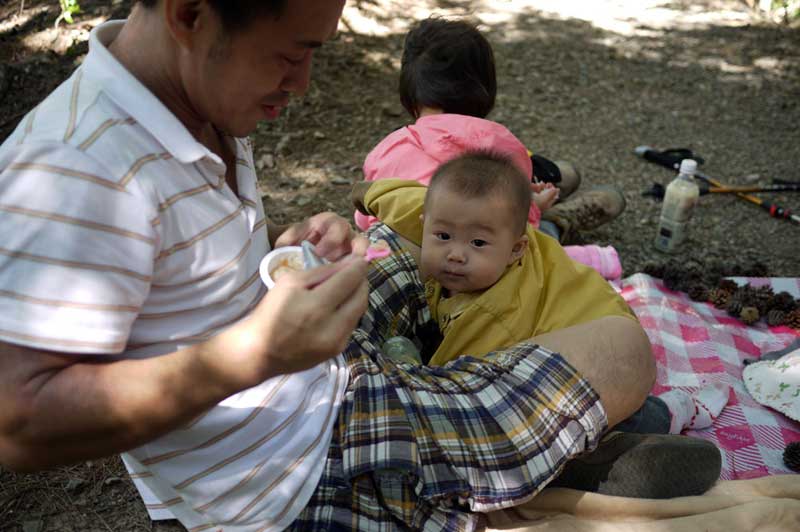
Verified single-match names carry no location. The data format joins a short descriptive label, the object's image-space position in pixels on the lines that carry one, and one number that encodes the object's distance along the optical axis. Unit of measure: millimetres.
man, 1088
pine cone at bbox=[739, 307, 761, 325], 3129
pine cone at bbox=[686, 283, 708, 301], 3311
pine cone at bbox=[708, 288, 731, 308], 3260
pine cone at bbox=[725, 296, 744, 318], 3188
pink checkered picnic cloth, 2494
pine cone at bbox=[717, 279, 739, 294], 3316
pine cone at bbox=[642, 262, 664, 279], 3436
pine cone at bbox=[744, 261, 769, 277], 3512
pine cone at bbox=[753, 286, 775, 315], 3178
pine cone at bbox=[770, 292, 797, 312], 3152
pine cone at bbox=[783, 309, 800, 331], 3088
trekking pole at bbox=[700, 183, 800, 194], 4310
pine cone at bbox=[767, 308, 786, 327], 3113
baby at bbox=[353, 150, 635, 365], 2279
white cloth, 2627
